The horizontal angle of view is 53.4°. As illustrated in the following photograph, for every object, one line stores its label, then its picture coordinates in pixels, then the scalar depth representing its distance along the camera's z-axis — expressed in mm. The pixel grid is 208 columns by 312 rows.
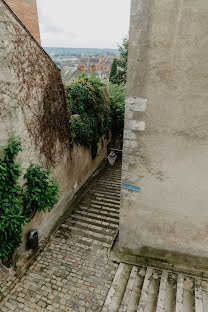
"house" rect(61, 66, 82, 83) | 26012
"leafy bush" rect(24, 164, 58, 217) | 5239
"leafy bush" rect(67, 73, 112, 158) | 8367
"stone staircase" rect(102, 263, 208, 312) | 4430
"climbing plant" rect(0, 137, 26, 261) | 4469
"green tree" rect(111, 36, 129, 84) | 20734
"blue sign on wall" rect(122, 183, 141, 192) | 5102
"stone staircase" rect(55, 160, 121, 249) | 6512
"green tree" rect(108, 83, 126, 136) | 13266
